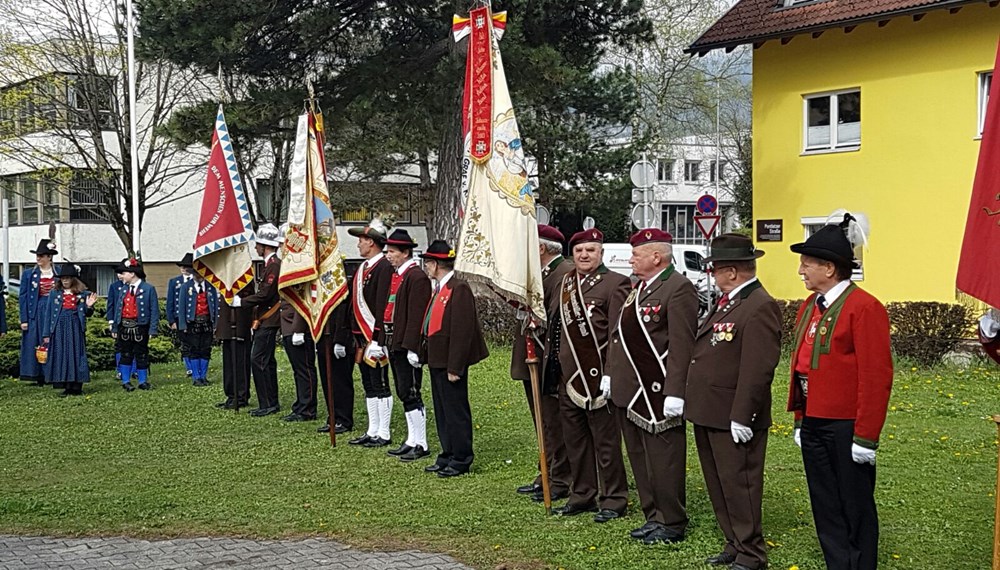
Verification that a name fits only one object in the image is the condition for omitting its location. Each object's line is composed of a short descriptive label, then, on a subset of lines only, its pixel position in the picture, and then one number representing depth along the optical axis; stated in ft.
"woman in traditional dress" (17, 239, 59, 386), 51.44
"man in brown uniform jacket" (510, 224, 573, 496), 27.17
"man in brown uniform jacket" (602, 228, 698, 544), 22.79
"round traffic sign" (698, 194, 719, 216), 77.66
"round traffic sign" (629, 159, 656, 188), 68.59
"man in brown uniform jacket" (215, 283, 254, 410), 46.24
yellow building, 65.36
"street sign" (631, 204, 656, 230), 68.59
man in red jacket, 18.22
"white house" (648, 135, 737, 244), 206.80
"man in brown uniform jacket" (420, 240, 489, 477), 30.73
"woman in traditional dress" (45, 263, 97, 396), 50.83
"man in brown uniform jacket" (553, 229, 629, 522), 25.38
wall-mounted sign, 76.59
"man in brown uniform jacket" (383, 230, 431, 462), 32.35
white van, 95.55
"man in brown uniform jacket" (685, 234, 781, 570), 20.18
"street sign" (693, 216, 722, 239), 76.74
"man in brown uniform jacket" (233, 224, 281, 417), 44.09
